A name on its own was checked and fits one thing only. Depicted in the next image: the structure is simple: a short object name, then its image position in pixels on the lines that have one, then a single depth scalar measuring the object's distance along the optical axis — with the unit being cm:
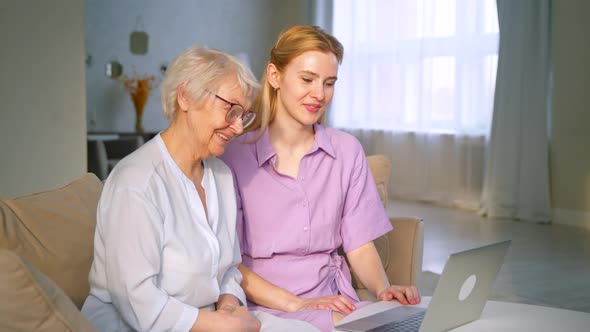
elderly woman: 155
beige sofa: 108
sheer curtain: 702
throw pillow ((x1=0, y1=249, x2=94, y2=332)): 107
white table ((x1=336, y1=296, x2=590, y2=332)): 165
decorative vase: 806
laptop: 146
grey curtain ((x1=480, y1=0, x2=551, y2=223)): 640
